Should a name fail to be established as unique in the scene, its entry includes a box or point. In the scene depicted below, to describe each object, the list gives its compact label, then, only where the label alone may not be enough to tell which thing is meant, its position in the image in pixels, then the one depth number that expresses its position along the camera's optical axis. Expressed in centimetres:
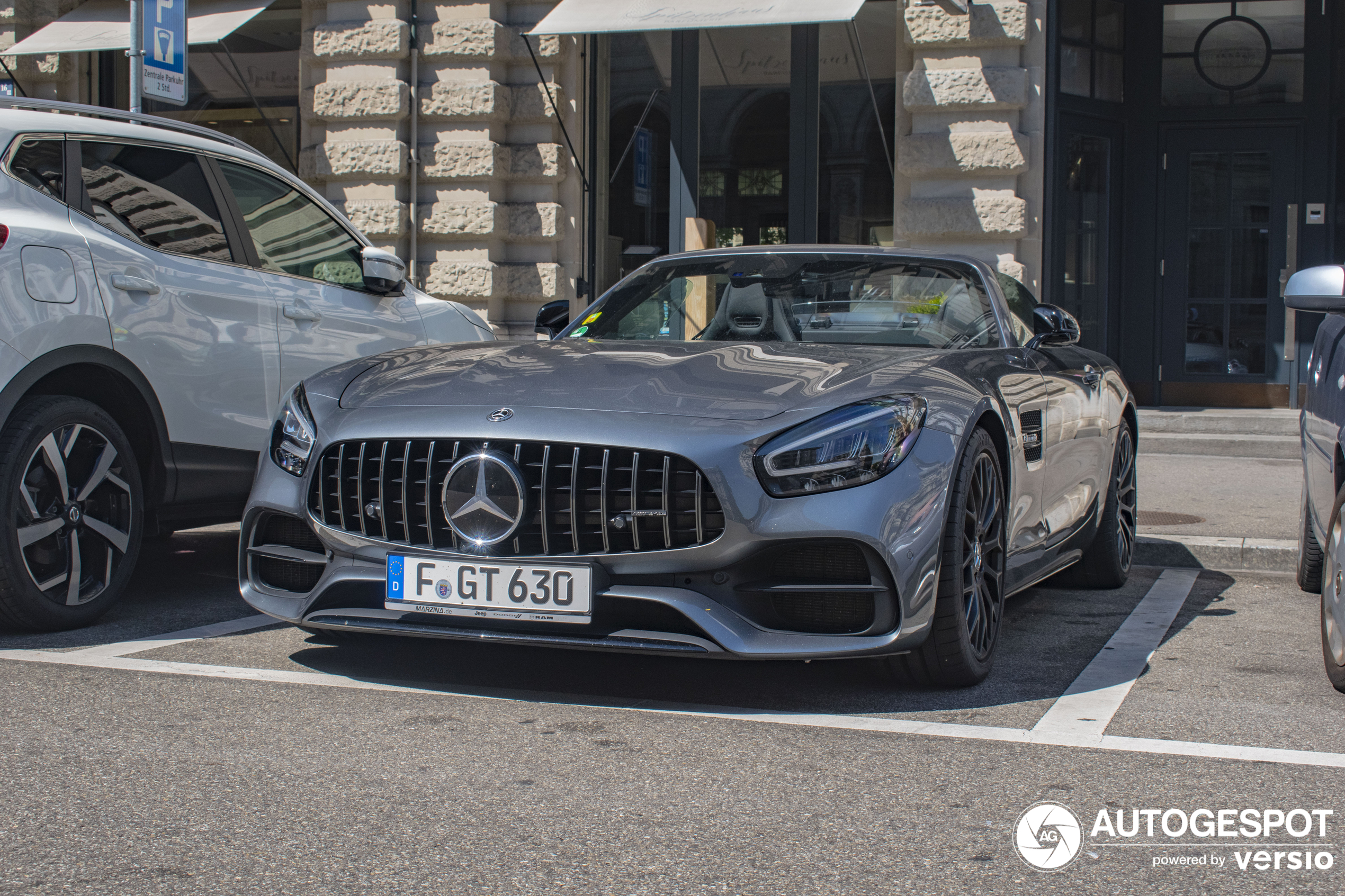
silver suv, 445
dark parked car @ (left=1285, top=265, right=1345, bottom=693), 394
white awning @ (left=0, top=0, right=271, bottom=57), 1212
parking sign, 833
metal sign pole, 821
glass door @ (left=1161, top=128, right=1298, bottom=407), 1262
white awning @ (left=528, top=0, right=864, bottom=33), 991
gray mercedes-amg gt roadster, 346
